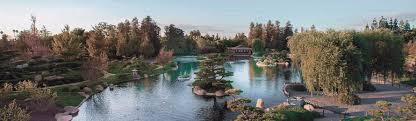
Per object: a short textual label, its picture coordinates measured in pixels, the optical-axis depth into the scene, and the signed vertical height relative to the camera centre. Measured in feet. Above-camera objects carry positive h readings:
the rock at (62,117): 119.65 -20.25
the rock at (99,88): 181.86 -17.73
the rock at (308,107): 123.94 -18.05
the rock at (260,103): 134.21 -18.33
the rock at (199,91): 167.69 -17.79
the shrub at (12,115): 94.57 -15.45
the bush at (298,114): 107.65 -17.97
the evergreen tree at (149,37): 356.38 +9.97
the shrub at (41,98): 121.19 -14.89
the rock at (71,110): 130.21 -20.01
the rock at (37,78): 181.24 -13.09
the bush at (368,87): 161.75 -15.74
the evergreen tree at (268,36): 550.07 +15.54
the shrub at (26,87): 126.00 -11.90
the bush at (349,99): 132.98 -16.61
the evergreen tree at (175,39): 462.19 +10.11
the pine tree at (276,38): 547.90 +12.74
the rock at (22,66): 203.16 -8.74
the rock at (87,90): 171.71 -17.43
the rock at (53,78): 184.55 -13.29
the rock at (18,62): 209.78 -6.95
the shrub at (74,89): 166.26 -16.39
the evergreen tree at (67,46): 234.99 +1.45
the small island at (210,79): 167.12 -12.98
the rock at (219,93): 162.91 -17.94
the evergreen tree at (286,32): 551.18 +21.13
